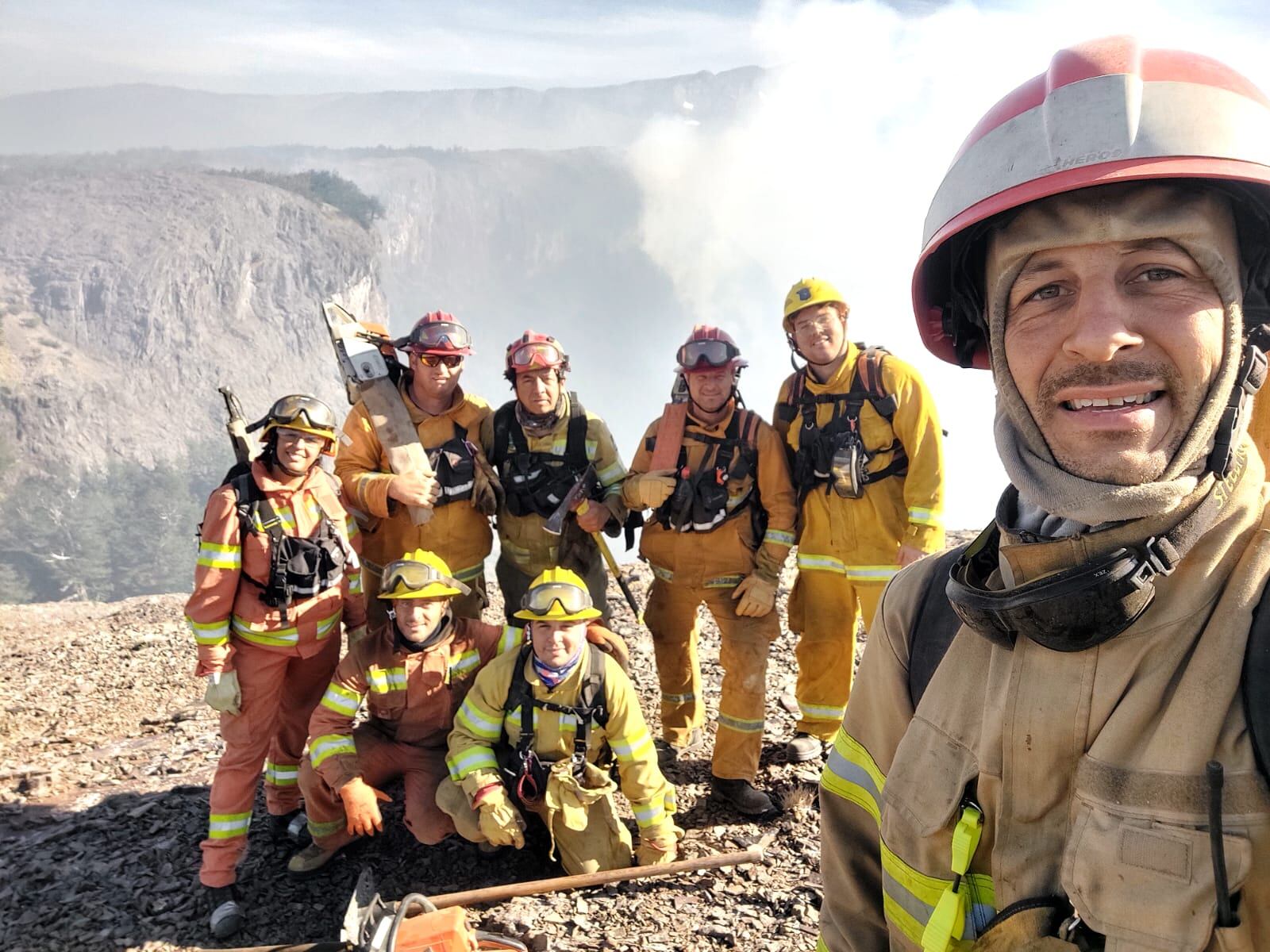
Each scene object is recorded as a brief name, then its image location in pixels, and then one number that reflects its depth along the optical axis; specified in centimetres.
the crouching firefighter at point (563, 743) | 462
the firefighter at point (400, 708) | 485
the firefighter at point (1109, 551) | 109
